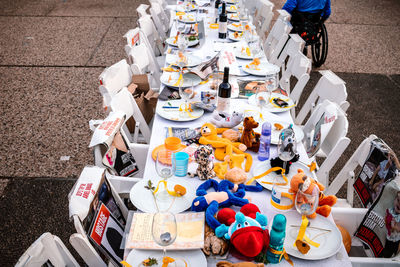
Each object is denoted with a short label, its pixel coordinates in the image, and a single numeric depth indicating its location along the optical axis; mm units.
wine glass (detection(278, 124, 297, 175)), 1671
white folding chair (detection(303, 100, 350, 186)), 1995
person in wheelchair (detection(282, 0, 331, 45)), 4434
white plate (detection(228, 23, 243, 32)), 3777
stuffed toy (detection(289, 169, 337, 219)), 1437
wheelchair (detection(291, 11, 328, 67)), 4496
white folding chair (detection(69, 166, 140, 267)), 1311
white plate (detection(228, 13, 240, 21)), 4195
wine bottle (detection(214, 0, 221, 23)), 4305
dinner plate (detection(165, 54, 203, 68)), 2948
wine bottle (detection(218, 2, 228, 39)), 3580
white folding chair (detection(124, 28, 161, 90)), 2867
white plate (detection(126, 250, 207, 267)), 1287
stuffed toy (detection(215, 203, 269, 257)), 1271
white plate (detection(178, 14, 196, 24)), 4047
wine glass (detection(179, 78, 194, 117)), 2229
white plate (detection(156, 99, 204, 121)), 2172
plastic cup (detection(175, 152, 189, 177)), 1692
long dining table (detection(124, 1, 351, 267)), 1321
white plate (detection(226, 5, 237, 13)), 4457
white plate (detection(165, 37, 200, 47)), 3377
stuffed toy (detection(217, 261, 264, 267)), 1240
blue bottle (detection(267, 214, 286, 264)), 1227
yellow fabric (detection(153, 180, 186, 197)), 1589
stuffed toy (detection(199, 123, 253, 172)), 1844
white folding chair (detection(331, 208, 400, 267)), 1770
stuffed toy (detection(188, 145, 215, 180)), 1696
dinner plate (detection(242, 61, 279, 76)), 2827
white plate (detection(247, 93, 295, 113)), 2328
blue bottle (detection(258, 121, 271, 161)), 1801
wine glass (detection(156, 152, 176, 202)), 1597
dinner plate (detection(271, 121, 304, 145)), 2007
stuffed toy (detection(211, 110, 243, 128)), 2062
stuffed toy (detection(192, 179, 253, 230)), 1454
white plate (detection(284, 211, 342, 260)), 1327
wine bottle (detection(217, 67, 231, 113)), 2090
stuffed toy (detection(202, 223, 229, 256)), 1311
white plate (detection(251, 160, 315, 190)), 1695
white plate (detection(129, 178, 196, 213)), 1526
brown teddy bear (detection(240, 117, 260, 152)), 1899
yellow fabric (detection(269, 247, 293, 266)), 1278
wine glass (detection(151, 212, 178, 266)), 1227
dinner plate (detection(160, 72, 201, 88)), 2610
